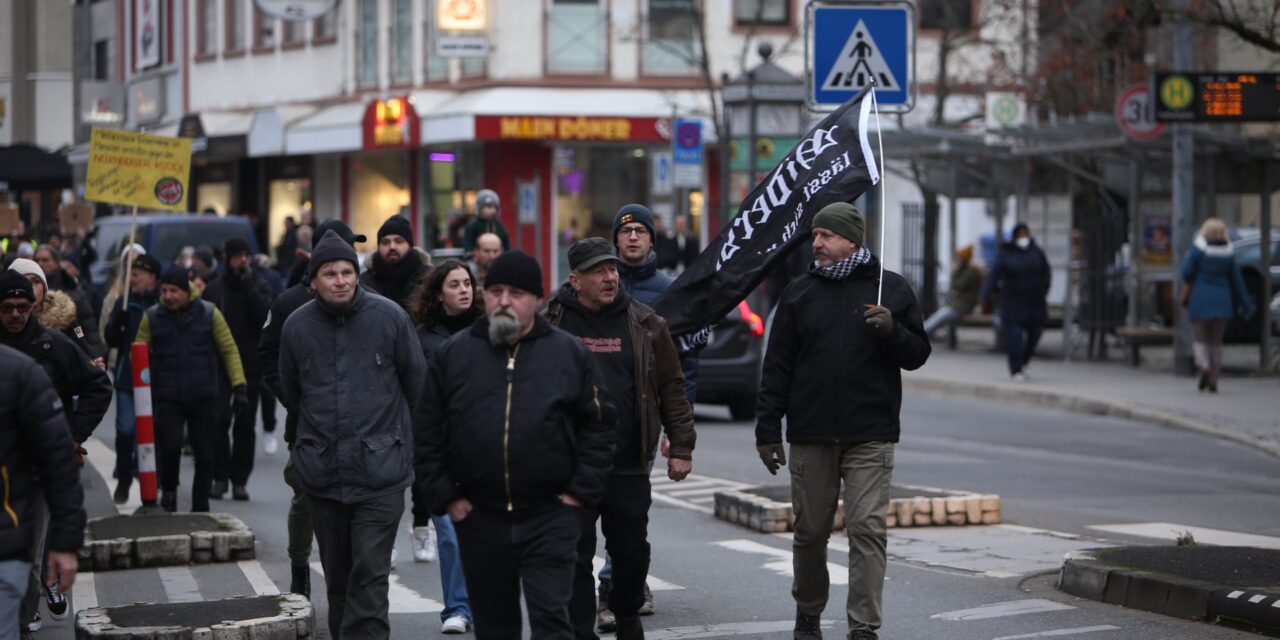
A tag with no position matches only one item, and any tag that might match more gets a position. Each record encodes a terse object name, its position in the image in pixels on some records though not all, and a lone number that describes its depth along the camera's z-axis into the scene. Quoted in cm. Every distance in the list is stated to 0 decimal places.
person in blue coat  4187
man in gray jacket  1539
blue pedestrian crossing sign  2552
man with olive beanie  1603
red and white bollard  2477
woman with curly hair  1798
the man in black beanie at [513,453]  1300
